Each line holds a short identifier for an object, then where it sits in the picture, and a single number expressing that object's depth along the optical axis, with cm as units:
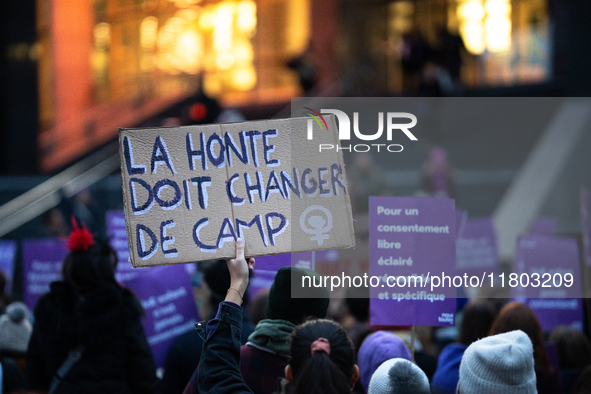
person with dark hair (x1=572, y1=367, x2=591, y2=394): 615
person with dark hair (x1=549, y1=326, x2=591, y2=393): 844
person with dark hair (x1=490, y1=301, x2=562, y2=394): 741
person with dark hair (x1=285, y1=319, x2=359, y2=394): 482
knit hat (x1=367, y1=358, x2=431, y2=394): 536
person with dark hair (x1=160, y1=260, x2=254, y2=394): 734
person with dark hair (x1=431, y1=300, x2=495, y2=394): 737
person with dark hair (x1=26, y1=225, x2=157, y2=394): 730
